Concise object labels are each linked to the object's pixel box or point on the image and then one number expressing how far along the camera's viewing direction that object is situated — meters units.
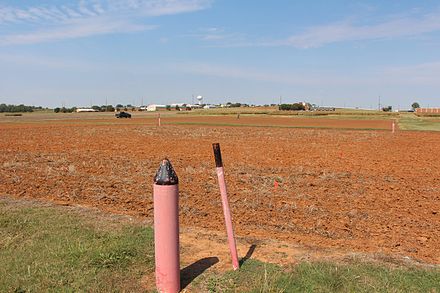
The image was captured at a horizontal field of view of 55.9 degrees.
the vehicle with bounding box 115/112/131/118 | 85.19
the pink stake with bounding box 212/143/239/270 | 4.47
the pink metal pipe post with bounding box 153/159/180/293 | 4.12
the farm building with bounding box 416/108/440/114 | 133.20
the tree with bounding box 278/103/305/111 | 144.12
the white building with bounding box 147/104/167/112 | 182.81
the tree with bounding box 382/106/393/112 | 165.94
